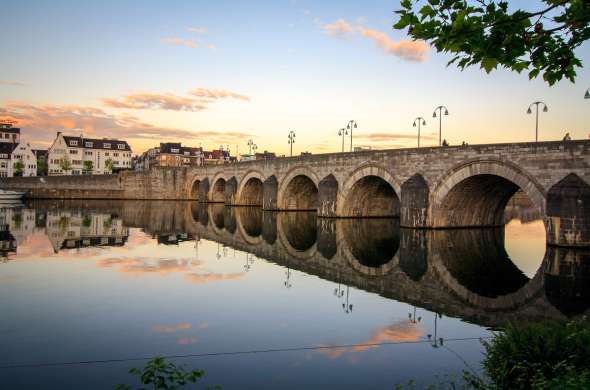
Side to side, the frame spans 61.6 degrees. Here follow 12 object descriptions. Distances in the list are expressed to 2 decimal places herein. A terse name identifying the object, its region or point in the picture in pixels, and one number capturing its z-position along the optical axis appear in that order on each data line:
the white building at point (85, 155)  115.32
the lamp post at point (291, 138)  56.38
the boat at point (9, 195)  64.69
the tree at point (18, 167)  106.88
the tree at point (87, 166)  112.93
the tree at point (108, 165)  119.19
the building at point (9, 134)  115.50
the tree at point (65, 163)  110.06
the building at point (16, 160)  107.75
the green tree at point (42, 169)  118.25
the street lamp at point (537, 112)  26.53
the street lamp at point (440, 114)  32.29
